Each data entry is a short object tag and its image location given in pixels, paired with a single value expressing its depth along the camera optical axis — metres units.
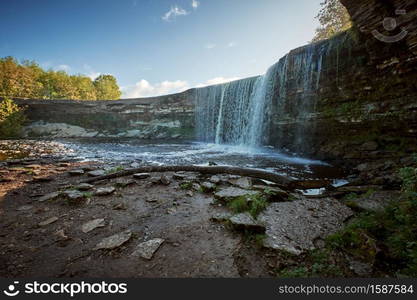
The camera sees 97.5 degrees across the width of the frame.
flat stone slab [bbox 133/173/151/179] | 5.04
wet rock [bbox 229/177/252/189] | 4.09
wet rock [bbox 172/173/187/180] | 5.09
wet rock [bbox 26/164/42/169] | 6.37
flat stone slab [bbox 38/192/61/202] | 3.70
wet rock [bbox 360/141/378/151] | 7.47
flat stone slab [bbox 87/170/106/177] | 5.29
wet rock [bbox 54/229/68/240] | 2.48
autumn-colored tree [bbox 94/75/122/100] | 55.10
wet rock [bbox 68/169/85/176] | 5.54
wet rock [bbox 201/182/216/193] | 4.09
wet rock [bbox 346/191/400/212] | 2.87
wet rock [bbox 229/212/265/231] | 2.41
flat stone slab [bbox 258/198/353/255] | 2.20
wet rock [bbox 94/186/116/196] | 3.88
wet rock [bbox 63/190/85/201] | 3.49
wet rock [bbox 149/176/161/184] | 4.69
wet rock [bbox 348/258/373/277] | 1.70
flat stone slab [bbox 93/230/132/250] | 2.24
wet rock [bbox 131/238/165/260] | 2.09
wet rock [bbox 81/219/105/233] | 2.68
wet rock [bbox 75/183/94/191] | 4.14
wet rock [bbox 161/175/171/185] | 4.63
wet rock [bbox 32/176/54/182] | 4.98
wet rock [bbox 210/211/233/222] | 2.77
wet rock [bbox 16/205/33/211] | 3.36
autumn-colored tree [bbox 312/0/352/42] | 22.31
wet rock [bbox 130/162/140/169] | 7.00
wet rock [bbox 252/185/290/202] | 3.51
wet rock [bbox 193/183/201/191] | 4.24
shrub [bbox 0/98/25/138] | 19.86
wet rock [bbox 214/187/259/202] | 3.43
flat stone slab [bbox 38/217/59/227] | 2.81
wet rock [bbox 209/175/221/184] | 4.61
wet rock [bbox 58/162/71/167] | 6.88
